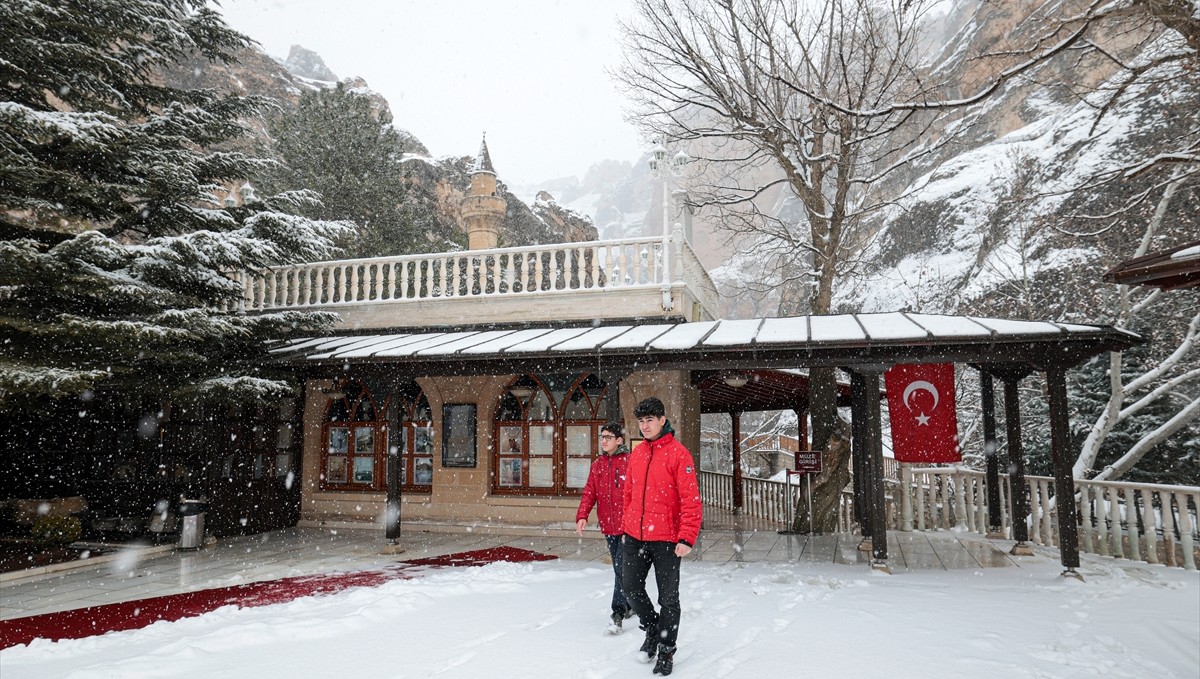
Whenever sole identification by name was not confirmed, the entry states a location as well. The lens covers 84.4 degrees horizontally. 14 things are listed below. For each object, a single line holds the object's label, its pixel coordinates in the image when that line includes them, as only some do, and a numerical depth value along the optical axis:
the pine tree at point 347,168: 21.80
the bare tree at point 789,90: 12.34
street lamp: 10.42
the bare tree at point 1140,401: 12.96
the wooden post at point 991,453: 10.16
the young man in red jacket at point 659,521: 4.22
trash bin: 9.95
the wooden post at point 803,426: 15.00
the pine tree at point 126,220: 8.22
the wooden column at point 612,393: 8.66
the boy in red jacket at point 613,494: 5.33
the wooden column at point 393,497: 9.50
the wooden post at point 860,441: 9.84
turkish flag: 9.72
